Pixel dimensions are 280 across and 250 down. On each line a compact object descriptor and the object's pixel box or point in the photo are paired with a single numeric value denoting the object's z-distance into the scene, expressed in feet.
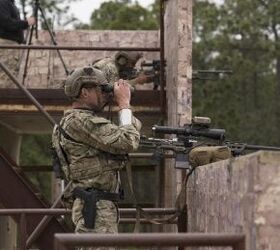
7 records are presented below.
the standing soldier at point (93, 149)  28.50
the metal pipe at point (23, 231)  37.70
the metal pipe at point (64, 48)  50.29
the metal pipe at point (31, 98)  45.91
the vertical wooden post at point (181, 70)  47.78
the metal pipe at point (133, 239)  18.71
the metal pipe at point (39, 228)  44.20
